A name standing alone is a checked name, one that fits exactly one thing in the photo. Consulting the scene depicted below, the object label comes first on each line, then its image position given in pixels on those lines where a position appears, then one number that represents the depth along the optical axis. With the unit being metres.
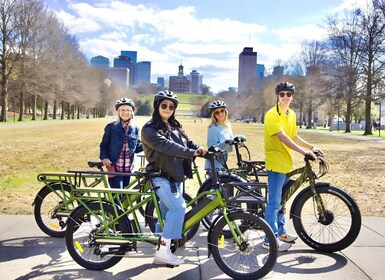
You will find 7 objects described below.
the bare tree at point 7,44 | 43.59
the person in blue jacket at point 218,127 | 6.05
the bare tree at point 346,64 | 39.72
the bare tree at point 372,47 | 36.72
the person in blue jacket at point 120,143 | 5.77
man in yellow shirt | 4.90
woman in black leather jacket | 4.04
